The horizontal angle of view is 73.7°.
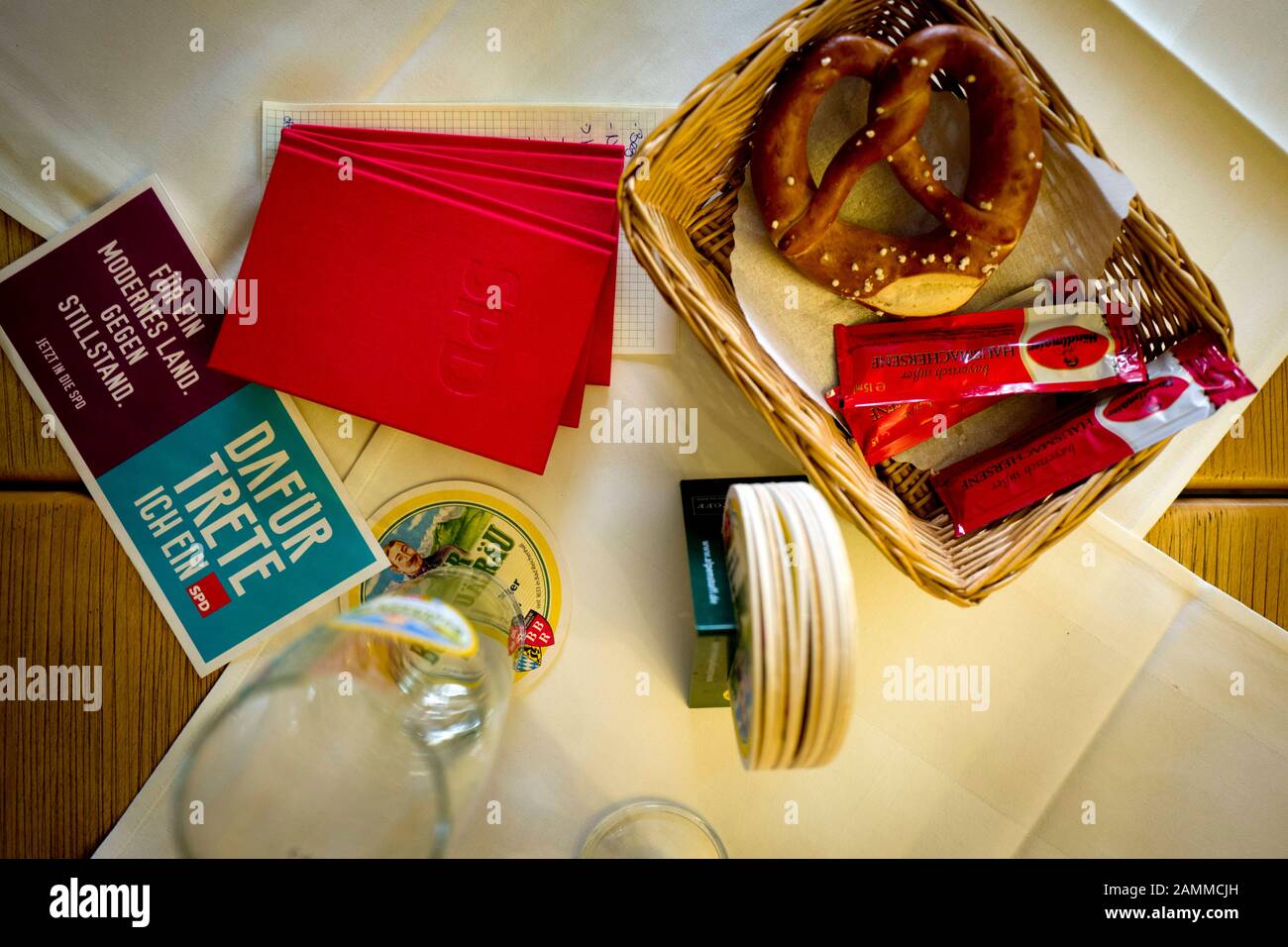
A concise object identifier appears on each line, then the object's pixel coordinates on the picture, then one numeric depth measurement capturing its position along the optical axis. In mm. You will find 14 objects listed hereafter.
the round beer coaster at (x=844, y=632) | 587
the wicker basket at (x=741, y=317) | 673
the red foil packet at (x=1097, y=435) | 705
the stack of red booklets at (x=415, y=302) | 760
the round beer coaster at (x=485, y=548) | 809
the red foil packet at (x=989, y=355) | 754
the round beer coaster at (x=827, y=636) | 586
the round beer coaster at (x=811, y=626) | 590
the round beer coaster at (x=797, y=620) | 590
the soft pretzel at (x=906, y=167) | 693
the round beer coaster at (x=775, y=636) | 588
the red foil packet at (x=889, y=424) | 775
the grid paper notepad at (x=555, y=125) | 816
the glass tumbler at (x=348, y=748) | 564
